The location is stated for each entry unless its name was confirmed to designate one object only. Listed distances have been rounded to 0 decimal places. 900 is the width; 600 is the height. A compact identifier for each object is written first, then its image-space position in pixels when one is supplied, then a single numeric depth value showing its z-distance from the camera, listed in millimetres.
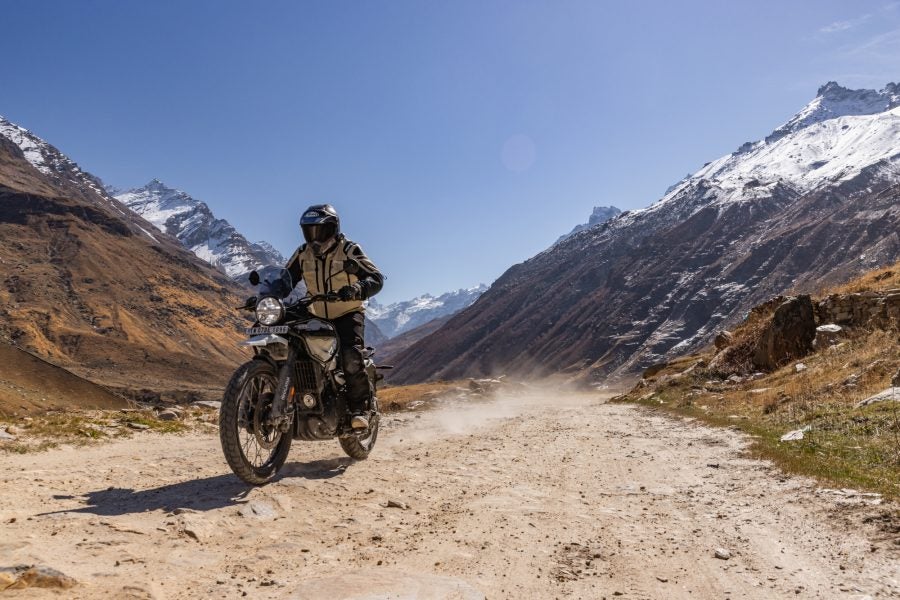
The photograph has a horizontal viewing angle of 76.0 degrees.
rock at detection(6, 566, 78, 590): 3203
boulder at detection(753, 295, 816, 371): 22328
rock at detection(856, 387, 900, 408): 10699
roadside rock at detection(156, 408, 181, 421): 14148
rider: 7258
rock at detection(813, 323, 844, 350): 20406
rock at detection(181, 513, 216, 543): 4383
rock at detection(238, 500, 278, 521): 5049
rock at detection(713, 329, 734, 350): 29181
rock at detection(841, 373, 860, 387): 13828
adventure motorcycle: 5949
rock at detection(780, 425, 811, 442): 9943
